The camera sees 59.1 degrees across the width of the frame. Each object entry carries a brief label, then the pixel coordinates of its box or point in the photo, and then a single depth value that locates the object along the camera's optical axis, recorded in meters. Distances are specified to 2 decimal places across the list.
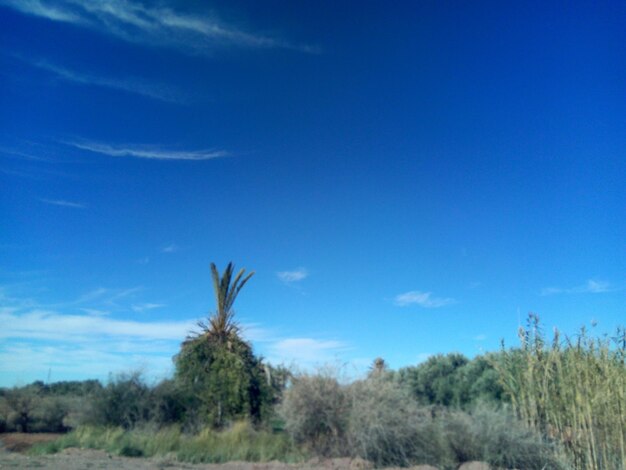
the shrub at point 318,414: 17.00
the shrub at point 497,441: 14.45
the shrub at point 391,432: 15.70
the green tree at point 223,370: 23.04
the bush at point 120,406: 22.30
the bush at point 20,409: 28.61
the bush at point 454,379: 24.03
